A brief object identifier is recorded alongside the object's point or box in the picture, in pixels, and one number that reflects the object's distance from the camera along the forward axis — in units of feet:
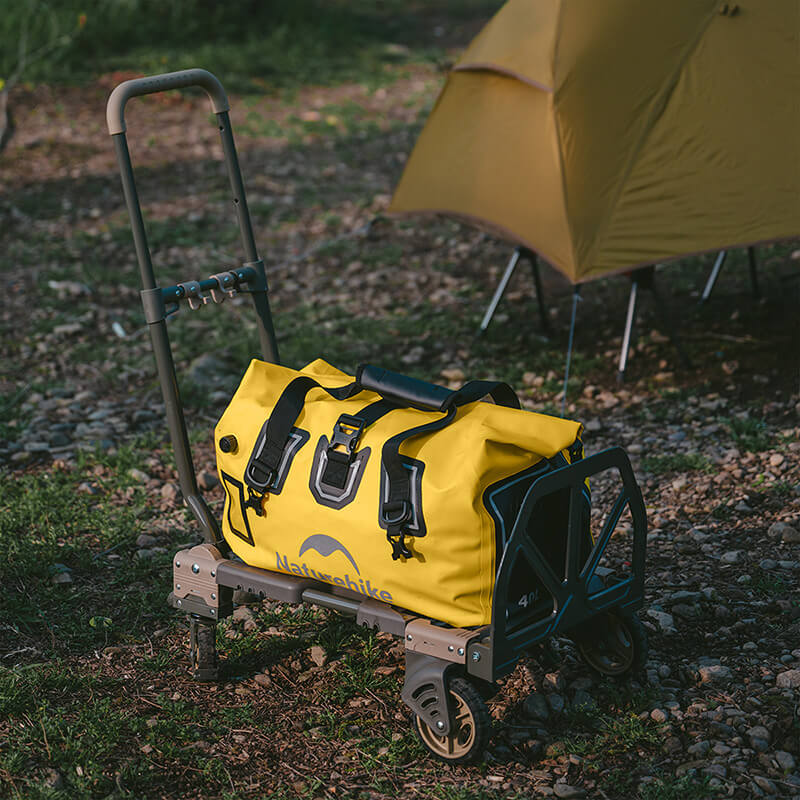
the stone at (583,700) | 11.54
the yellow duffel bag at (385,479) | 10.10
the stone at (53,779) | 10.45
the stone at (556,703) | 11.60
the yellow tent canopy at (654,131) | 19.48
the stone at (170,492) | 17.54
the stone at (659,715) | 11.19
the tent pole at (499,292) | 23.47
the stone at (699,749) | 10.69
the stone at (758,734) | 10.78
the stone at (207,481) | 18.08
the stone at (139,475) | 18.10
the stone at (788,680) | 11.63
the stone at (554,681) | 11.93
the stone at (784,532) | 14.84
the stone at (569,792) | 10.28
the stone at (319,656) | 12.80
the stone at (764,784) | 10.15
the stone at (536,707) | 11.53
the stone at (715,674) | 11.89
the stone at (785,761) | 10.46
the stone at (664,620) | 12.93
